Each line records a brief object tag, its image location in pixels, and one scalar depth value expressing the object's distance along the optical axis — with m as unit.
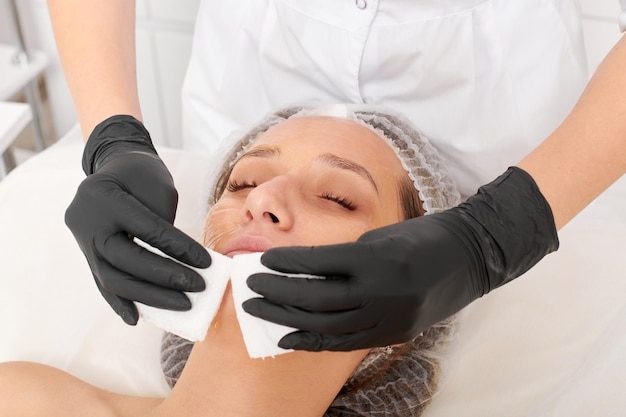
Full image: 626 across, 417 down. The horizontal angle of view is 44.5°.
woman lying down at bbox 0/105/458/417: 1.17
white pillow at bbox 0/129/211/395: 1.50
